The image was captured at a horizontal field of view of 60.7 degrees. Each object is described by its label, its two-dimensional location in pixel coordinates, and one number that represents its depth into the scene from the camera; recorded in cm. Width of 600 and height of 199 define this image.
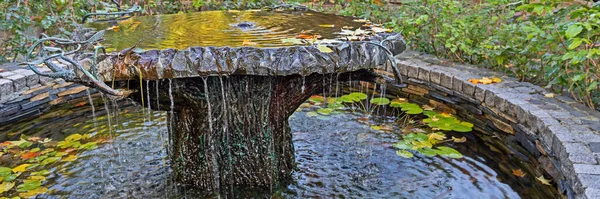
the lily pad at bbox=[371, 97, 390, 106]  466
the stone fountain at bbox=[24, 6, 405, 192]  233
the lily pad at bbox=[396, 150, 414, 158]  349
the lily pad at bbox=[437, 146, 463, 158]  351
